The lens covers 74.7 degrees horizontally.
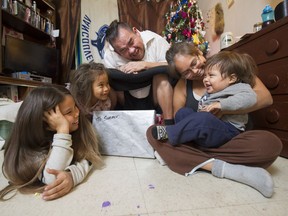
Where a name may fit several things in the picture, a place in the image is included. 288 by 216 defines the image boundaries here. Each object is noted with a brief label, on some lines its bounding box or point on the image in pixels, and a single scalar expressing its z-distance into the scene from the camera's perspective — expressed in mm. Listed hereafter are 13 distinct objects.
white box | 927
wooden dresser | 874
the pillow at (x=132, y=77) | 1017
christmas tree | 1988
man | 1078
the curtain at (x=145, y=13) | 2557
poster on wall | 2535
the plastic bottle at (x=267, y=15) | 1092
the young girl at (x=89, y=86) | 979
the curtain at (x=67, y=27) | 2500
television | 1909
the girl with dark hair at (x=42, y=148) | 599
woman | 629
